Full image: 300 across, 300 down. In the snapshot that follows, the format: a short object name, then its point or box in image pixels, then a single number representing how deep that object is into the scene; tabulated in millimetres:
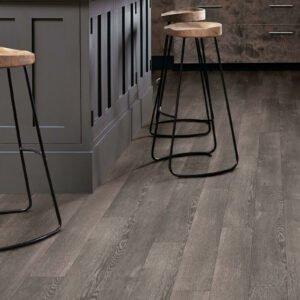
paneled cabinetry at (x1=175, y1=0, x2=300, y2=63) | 9023
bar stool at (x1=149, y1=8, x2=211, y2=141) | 5431
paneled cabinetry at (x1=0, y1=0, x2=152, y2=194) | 4480
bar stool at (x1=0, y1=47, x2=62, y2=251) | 3646
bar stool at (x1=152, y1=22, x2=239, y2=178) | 4996
